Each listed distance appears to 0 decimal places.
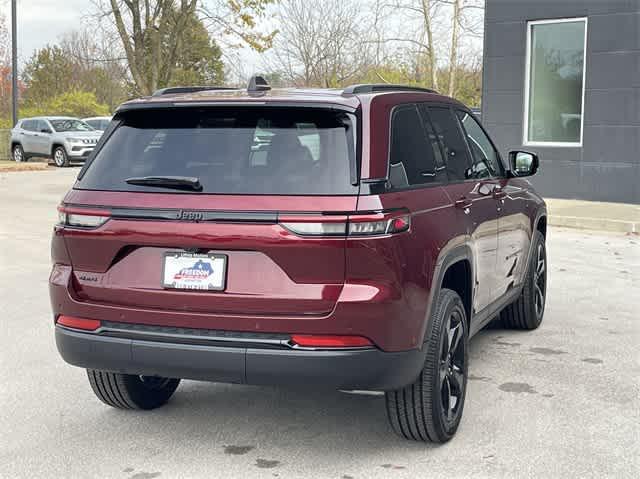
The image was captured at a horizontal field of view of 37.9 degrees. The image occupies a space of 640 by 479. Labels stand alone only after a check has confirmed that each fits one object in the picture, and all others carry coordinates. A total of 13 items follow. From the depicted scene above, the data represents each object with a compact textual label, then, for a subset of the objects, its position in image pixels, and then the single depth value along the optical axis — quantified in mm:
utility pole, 34816
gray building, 17391
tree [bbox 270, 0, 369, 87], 38469
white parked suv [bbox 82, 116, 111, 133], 34522
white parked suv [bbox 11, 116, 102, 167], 30656
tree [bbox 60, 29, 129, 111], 62281
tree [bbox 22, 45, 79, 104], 61406
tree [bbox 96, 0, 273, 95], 25531
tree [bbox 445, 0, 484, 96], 30359
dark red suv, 3885
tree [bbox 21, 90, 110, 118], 51719
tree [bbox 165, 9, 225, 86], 56500
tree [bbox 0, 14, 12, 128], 46062
